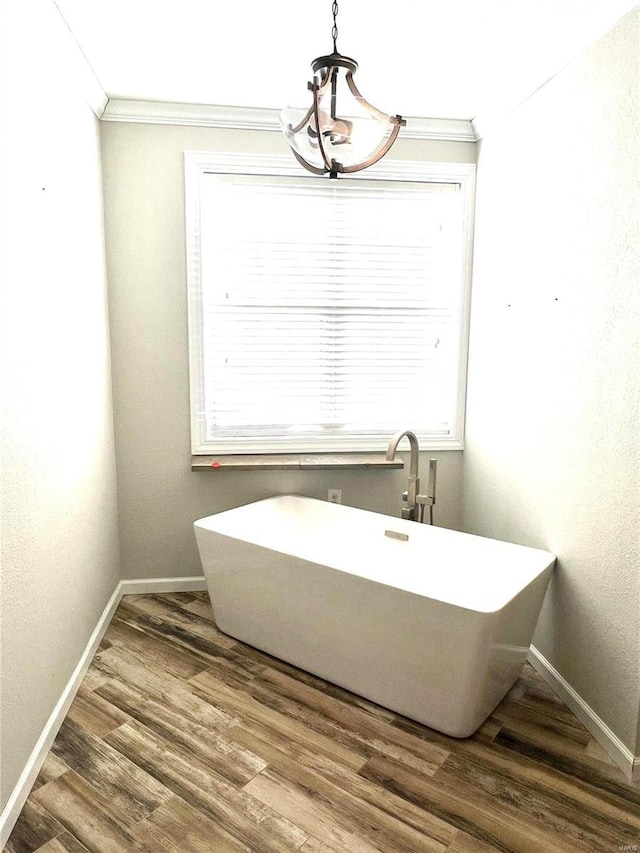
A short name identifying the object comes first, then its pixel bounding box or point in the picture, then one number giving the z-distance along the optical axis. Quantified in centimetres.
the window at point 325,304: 303
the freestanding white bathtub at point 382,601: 201
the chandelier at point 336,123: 156
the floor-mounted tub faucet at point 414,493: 286
